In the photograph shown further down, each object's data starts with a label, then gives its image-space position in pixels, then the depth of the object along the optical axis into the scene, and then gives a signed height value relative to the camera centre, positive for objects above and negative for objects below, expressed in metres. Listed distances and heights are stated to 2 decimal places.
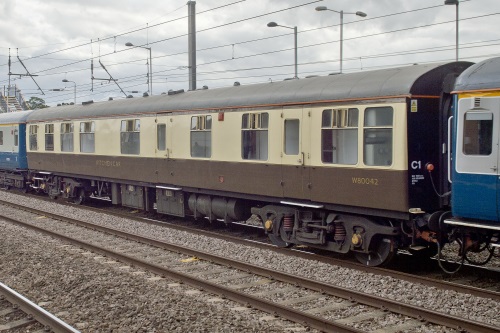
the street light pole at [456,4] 19.45 +4.47
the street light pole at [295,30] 26.15 +4.99
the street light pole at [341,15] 24.84 +5.55
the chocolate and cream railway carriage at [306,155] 10.09 -0.25
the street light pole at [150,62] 30.72 +4.29
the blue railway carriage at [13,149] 25.78 -0.28
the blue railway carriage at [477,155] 8.62 -0.18
